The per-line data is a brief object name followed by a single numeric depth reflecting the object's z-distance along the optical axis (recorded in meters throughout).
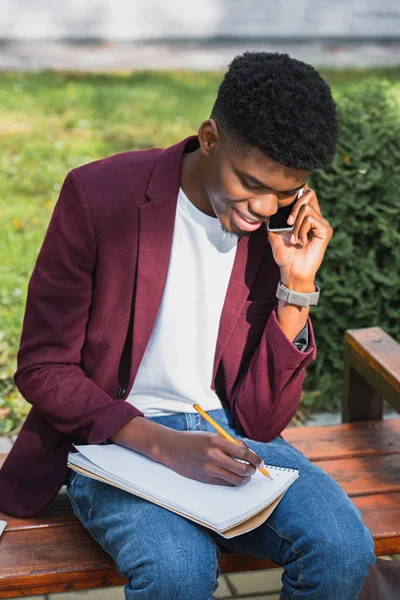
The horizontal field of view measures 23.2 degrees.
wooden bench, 2.43
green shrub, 4.09
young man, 2.23
